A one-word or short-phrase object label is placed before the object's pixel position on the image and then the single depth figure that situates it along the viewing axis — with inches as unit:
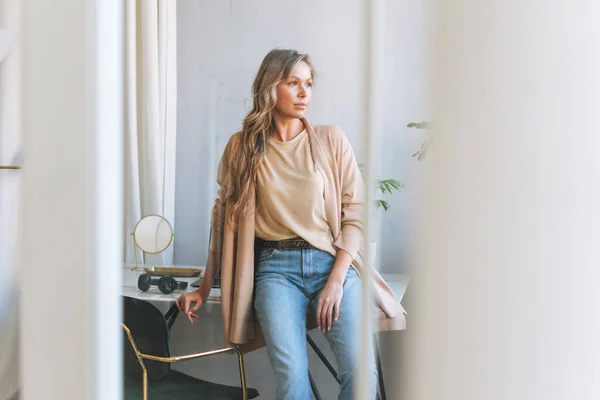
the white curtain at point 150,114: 60.6
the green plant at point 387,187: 53.8
